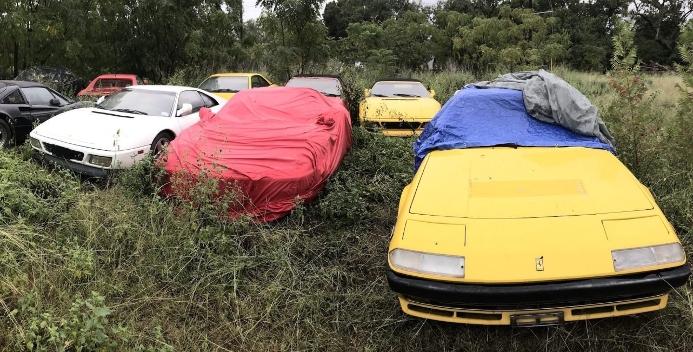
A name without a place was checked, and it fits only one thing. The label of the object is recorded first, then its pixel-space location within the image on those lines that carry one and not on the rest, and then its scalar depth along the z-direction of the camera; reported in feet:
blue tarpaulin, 13.60
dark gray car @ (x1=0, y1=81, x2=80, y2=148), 24.77
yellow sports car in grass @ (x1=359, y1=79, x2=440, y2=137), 26.68
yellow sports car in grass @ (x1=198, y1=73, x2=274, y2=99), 35.01
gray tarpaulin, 14.23
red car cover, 15.37
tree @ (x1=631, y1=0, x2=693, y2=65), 116.26
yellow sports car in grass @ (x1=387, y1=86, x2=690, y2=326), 8.82
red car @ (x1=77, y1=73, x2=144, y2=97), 42.50
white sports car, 19.06
